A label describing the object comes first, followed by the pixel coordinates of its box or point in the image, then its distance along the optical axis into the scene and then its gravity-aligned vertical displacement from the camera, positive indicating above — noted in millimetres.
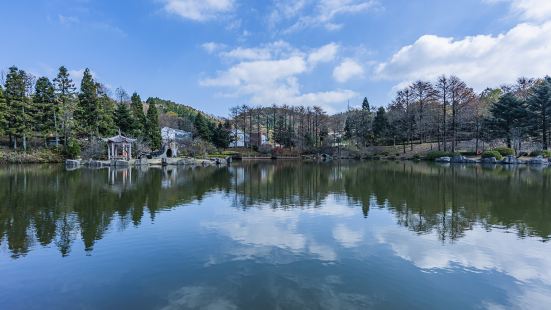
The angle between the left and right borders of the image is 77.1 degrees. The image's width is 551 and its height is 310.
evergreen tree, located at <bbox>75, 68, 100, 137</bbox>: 41344 +5305
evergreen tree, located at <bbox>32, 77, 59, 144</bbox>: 39706 +5229
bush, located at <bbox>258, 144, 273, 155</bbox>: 57934 +598
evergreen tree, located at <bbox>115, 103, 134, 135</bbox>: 44594 +4332
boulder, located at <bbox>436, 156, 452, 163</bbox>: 39625 -890
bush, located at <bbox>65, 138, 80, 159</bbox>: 38938 +533
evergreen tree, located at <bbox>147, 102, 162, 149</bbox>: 46462 +3183
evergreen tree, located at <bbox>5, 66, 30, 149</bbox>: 37844 +5424
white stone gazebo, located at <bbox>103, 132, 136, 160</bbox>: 36562 +702
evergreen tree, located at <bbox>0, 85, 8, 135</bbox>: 36772 +4392
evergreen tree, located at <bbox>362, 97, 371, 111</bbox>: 77000 +11053
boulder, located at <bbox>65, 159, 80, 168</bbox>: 32594 -890
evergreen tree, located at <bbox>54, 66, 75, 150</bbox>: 39625 +6200
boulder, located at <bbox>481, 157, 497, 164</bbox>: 35719 -927
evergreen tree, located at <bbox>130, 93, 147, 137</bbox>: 44903 +4918
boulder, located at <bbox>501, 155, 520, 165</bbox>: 34556 -911
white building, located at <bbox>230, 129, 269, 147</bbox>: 62575 +2491
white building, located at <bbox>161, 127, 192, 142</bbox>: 57047 +3359
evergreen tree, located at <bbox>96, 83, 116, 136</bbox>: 42312 +4546
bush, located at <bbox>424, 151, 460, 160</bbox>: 40981 -310
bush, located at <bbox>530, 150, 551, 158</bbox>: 34544 -214
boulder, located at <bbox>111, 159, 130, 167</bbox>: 33750 -938
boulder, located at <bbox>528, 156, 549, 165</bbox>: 32781 -966
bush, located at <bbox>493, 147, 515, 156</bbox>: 37500 +14
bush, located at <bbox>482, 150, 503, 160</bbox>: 36212 -297
